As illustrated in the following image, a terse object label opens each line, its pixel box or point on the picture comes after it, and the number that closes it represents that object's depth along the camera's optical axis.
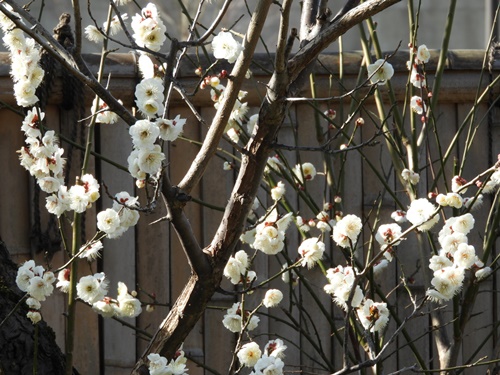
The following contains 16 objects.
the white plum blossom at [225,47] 3.89
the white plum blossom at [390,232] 4.54
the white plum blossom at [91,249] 4.07
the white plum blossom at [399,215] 5.05
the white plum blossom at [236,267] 4.54
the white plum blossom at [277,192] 4.86
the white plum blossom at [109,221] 3.90
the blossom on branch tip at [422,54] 5.50
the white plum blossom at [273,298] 4.84
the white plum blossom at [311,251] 4.43
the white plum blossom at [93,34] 4.42
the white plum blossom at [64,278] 4.26
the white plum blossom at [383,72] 4.85
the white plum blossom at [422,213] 4.46
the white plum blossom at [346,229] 4.45
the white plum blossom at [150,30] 3.87
